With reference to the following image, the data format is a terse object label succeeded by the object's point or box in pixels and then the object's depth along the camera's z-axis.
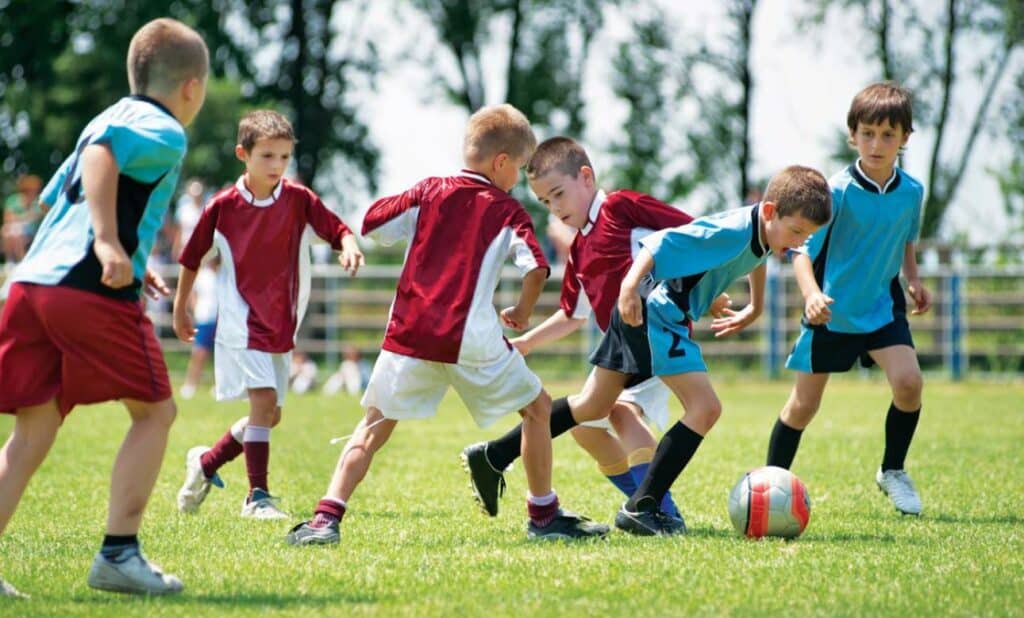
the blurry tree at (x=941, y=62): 49.20
